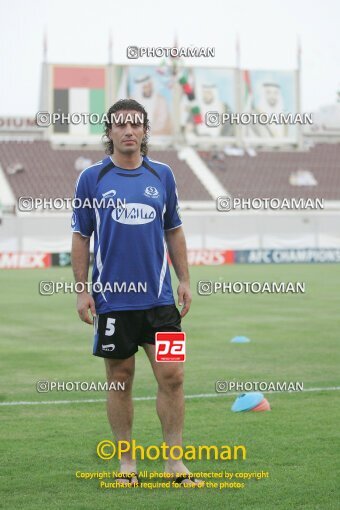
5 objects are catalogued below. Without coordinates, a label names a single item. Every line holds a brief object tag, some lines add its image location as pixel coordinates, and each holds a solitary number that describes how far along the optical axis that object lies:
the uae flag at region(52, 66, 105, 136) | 65.12
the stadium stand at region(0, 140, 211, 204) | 60.12
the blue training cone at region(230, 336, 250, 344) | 15.52
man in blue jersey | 6.34
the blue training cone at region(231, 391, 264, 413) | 9.23
